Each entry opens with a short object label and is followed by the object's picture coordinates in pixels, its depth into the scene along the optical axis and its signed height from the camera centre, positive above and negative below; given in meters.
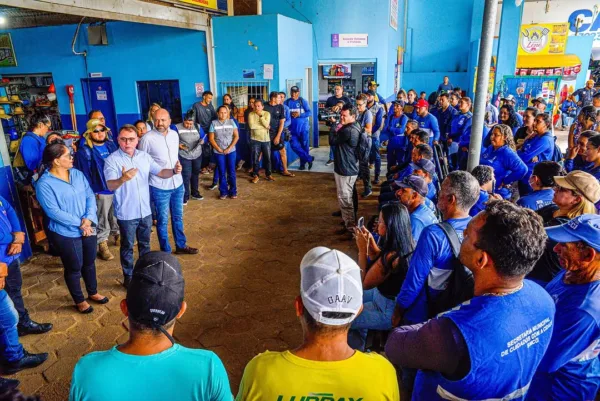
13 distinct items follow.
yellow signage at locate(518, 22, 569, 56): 17.39 +1.71
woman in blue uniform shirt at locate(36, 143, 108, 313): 3.87 -1.16
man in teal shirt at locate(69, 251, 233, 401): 1.57 -1.02
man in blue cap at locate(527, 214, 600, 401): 1.93 -1.08
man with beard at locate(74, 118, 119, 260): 5.23 -0.87
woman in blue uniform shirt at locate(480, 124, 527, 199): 5.12 -0.96
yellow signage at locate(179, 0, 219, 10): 8.85 +1.81
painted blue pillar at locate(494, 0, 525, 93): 13.05 +1.49
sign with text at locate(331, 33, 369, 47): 12.34 +1.27
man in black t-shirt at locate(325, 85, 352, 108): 11.01 -0.38
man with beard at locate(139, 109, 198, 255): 5.20 -0.97
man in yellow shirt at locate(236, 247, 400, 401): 1.46 -0.96
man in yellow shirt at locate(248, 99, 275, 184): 8.97 -1.08
